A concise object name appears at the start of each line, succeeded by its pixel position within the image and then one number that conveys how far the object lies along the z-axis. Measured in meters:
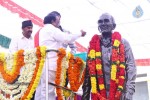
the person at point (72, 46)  4.10
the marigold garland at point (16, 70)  3.29
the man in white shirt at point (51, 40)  3.29
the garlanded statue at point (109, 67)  3.10
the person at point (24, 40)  4.21
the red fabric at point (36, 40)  3.71
